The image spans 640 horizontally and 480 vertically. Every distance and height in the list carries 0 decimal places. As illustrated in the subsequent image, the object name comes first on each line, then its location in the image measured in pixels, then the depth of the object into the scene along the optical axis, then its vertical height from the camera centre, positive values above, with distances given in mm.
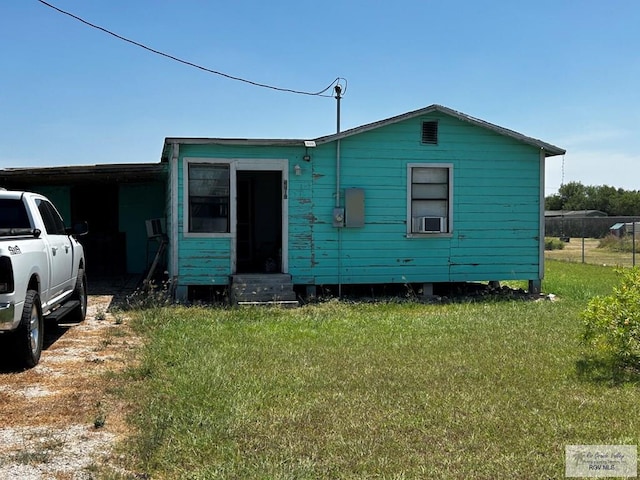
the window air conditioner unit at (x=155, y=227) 15048 -64
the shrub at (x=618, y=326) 6309 -998
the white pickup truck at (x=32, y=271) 5875 -507
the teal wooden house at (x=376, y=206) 11711 +377
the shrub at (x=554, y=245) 35469 -1049
